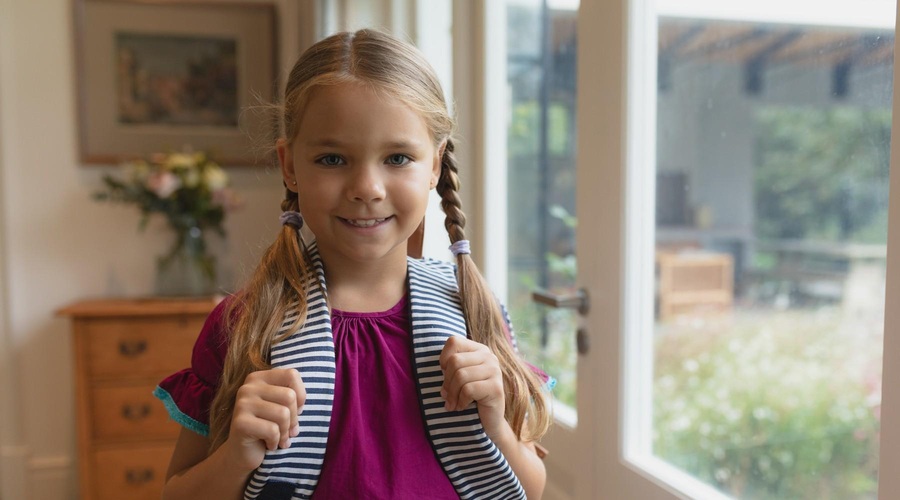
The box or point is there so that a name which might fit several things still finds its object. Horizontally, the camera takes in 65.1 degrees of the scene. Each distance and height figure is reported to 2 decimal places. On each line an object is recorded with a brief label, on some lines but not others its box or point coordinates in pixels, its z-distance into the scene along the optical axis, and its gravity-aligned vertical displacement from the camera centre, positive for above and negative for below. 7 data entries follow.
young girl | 0.78 -0.17
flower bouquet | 2.64 +0.01
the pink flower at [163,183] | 2.57 +0.08
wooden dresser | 2.51 -0.66
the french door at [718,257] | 1.01 -0.10
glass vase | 2.73 -0.25
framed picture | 2.81 +0.53
